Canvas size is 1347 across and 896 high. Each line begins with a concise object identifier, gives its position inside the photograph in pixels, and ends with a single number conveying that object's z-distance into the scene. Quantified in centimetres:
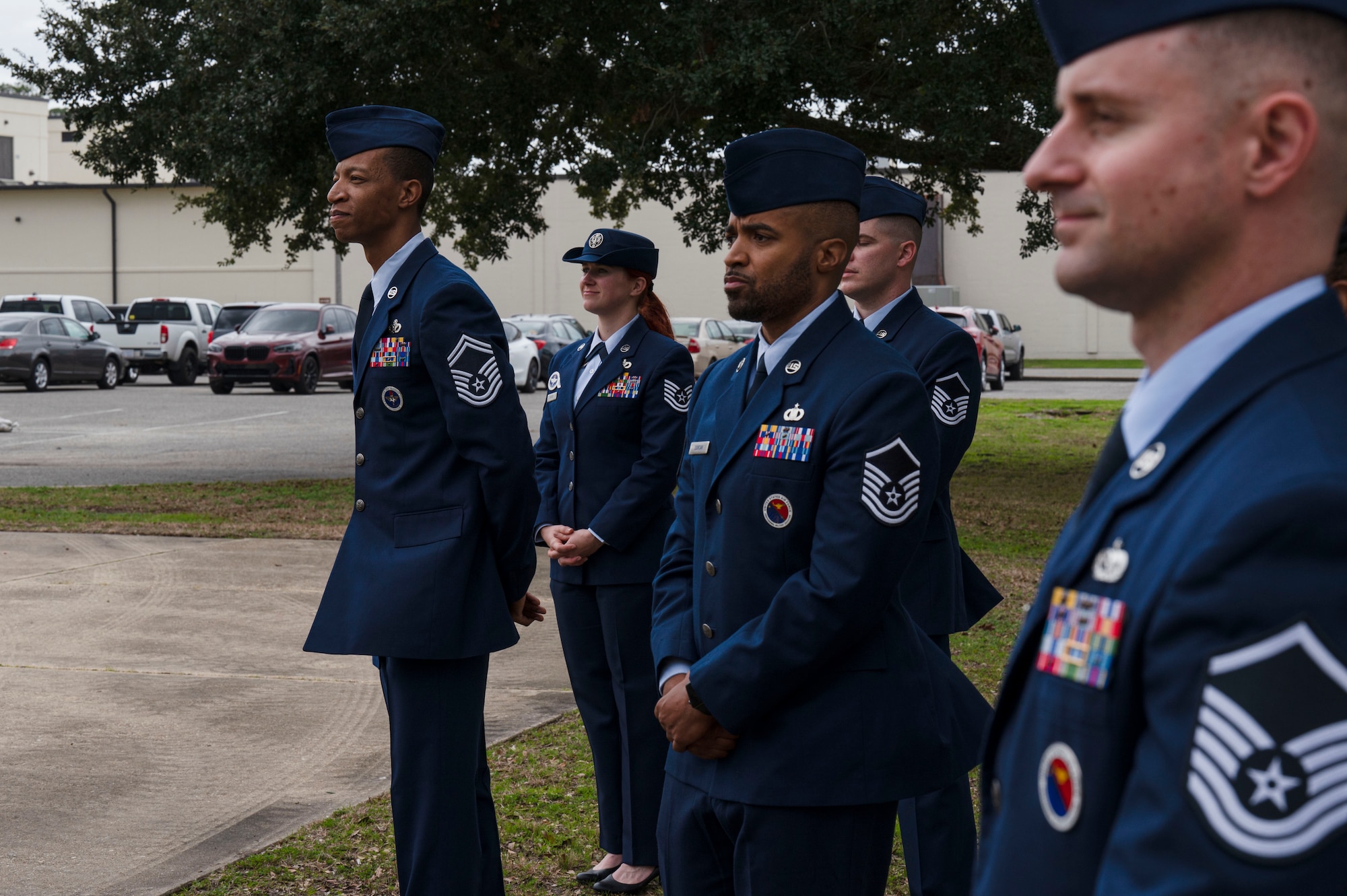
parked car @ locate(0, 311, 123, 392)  2758
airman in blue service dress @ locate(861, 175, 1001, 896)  395
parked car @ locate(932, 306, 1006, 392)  3152
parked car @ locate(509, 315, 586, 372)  3181
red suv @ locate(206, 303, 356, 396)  2783
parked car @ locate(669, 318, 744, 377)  3250
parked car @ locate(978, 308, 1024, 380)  3672
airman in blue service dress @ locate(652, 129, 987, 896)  242
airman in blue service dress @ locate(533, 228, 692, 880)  458
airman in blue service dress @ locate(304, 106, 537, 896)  349
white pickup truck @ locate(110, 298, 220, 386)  3228
